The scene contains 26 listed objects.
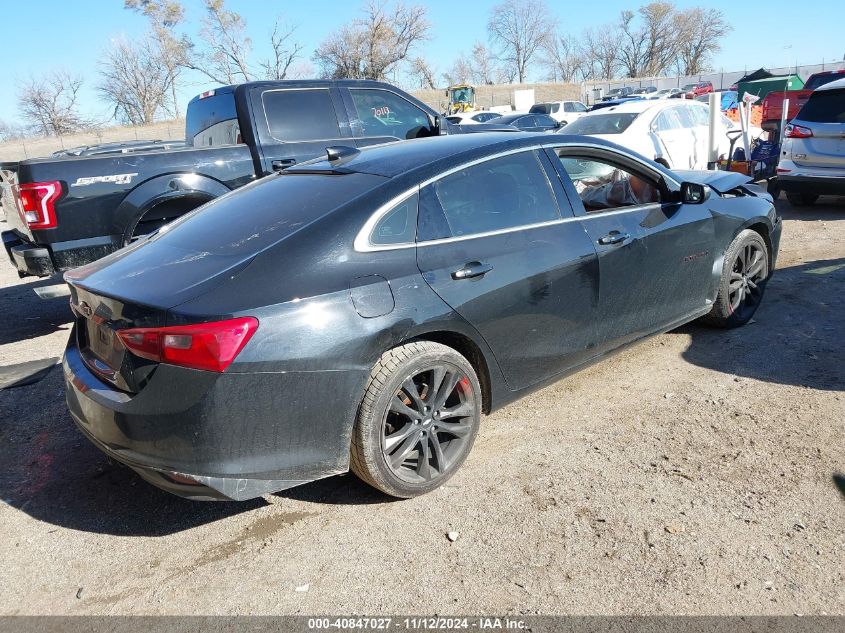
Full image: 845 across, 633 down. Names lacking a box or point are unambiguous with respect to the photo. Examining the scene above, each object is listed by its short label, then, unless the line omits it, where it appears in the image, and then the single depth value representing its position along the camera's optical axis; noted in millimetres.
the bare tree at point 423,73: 78588
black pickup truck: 5496
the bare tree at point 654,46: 91562
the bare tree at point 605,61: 97875
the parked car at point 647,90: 51219
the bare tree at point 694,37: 89562
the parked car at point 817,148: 8984
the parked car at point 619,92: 51012
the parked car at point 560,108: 35219
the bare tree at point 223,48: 55500
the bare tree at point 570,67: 97500
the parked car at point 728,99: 29436
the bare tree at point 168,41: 58406
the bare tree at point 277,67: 52531
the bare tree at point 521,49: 92750
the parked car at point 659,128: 10734
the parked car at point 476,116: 27425
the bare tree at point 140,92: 58875
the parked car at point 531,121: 20592
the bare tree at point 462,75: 88250
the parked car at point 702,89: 44156
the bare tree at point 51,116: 53906
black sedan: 2680
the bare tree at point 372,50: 63906
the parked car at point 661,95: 40147
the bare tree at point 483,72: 91250
